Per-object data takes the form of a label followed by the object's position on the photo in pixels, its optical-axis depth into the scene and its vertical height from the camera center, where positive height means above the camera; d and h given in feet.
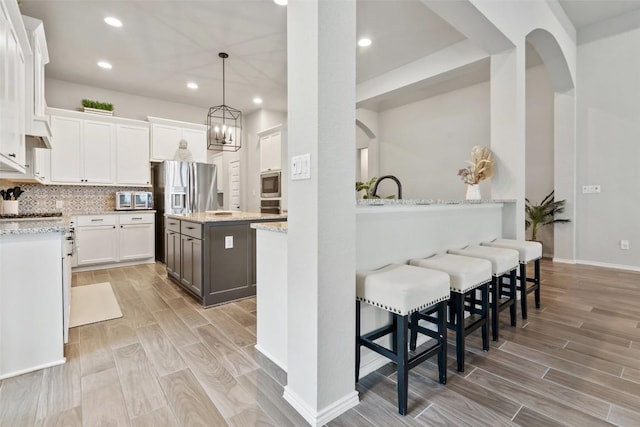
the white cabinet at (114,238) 15.21 -1.53
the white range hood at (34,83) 9.27 +4.03
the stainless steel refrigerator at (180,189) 16.90 +1.11
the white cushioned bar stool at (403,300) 4.89 -1.55
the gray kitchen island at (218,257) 9.98 -1.67
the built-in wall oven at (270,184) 19.72 +1.61
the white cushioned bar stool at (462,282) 5.99 -1.51
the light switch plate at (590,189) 14.83 +0.86
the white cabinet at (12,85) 6.54 +2.98
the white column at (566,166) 15.33 +2.06
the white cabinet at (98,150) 15.11 +3.13
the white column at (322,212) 4.59 -0.07
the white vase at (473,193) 10.14 +0.48
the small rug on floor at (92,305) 9.05 -3.19
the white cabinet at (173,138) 17.75 +4.28
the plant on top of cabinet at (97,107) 15.98 +5.44
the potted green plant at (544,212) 15.79 -0.28
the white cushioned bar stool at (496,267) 7.23 -1.47
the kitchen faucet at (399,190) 7.77 +0.47
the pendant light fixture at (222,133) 12.51 +3.17
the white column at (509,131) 10.42 +2.64
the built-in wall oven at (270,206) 19.94 +0.15
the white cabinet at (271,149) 19.75 +3.96
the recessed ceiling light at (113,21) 11.05 +6.90
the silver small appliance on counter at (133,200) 16.62 +0.49
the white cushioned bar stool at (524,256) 8.63 -1.43
